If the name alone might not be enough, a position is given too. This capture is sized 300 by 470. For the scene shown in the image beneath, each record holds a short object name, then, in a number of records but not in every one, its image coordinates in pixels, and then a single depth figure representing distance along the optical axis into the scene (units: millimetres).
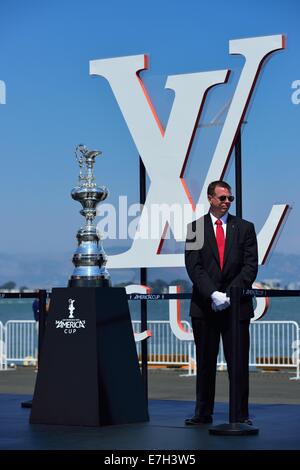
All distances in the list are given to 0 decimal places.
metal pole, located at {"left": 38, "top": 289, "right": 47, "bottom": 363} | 10086
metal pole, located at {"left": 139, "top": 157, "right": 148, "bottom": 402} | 9985
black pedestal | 8336
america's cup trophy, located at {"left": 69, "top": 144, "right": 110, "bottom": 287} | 8734
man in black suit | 8273
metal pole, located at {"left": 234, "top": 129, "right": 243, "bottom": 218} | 10086
